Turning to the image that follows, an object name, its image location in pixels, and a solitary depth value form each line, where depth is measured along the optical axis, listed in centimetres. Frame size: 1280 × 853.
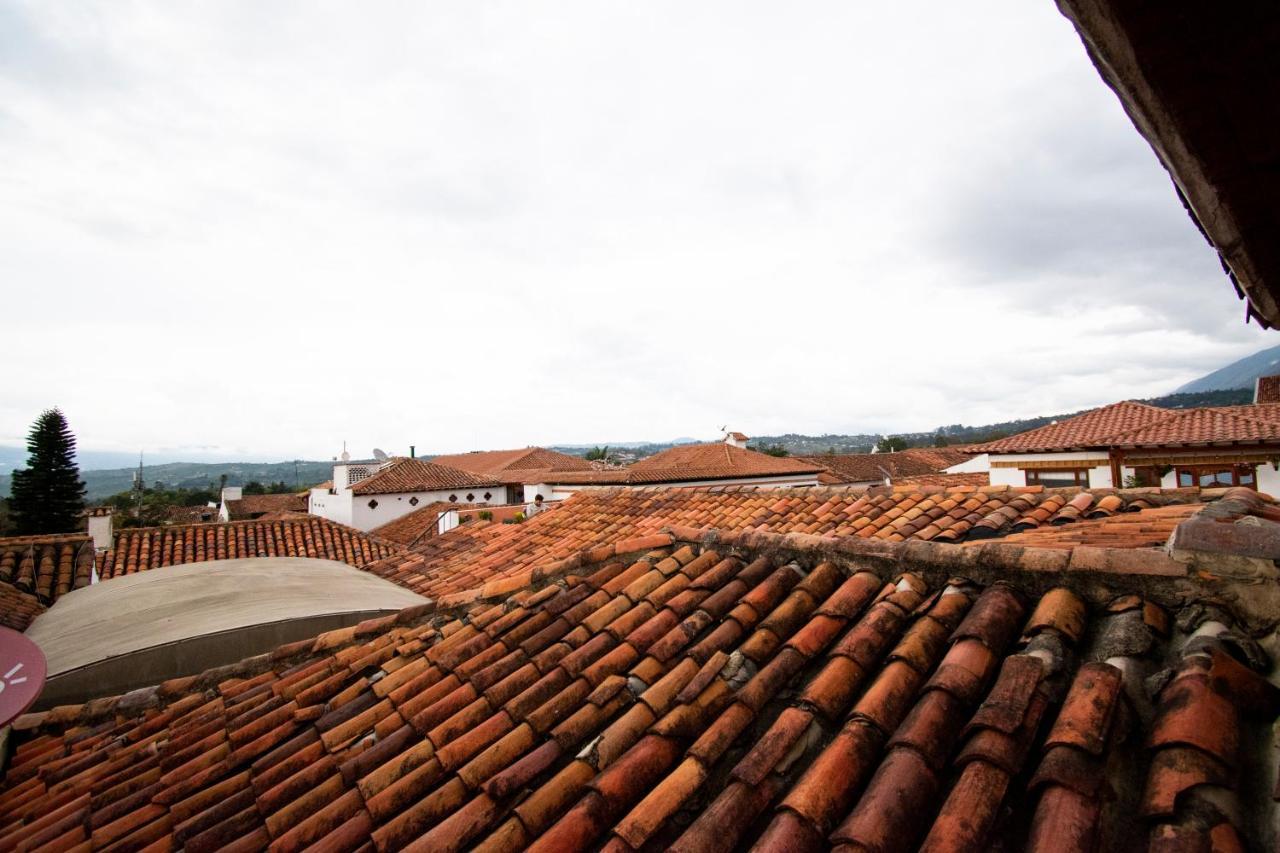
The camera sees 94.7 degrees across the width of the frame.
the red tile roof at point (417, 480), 3475
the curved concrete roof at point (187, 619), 548
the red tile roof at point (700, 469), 2503
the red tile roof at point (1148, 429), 1390
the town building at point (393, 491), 3378
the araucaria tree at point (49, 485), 3959
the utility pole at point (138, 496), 5050
